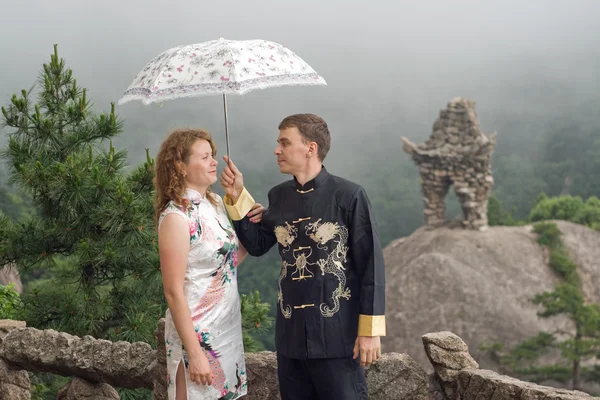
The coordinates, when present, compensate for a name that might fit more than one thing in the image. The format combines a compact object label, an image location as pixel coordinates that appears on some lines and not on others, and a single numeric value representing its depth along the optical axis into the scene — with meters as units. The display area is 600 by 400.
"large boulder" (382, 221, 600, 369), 17.64
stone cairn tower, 19.62
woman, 3.08
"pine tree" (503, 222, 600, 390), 14.92
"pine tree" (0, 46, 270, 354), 6.13
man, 3.16
